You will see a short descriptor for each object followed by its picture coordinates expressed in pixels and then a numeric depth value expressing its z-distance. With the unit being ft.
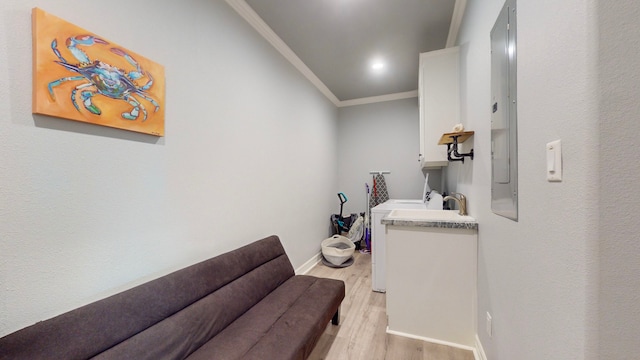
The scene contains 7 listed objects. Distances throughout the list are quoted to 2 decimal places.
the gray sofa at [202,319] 3.00
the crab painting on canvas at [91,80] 3.10
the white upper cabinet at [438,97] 7.66
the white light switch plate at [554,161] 2.23
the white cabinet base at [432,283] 5.59
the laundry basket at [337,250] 10.97
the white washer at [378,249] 8.70
